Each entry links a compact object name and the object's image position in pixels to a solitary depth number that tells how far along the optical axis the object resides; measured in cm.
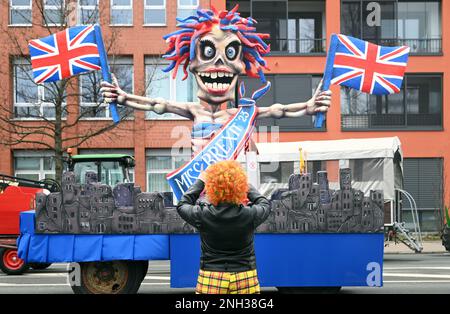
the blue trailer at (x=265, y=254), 1055
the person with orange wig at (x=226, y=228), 554
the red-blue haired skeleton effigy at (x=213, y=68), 1173
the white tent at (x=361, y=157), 2031
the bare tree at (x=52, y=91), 2586
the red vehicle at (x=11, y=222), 1692
